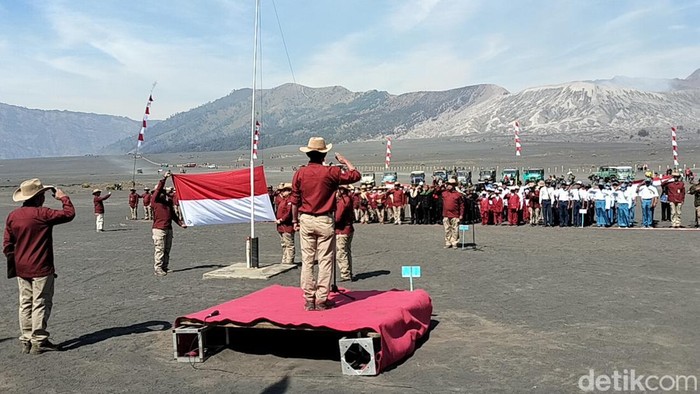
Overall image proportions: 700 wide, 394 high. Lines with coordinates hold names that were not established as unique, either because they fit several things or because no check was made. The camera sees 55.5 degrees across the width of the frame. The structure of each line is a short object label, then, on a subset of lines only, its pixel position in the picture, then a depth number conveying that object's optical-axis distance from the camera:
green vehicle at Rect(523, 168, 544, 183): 56.86
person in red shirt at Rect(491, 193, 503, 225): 27.48
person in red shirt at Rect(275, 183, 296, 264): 15.64
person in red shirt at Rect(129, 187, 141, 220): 32.97
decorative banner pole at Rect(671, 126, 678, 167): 31.48
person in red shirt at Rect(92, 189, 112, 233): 26.34
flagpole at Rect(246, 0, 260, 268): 15.17
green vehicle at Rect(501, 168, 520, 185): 44.59
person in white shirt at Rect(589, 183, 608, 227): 25.45
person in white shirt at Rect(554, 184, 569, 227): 25.83
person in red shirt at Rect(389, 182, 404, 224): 29.62
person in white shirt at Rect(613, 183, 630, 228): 24.39
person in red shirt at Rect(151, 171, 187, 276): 15.33
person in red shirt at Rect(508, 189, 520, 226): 26.97
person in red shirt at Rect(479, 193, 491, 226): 27.58
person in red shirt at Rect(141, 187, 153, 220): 31.60
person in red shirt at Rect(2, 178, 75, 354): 8.63
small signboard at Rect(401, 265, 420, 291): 10.52
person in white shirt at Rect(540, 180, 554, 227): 26.08
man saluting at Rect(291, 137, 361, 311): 8.88
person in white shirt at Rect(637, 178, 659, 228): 24.36
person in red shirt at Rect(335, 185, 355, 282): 13.84
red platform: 7.83
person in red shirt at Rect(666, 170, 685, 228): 22.98
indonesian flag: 17.72
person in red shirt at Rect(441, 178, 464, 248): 18.59
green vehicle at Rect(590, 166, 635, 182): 56.91
